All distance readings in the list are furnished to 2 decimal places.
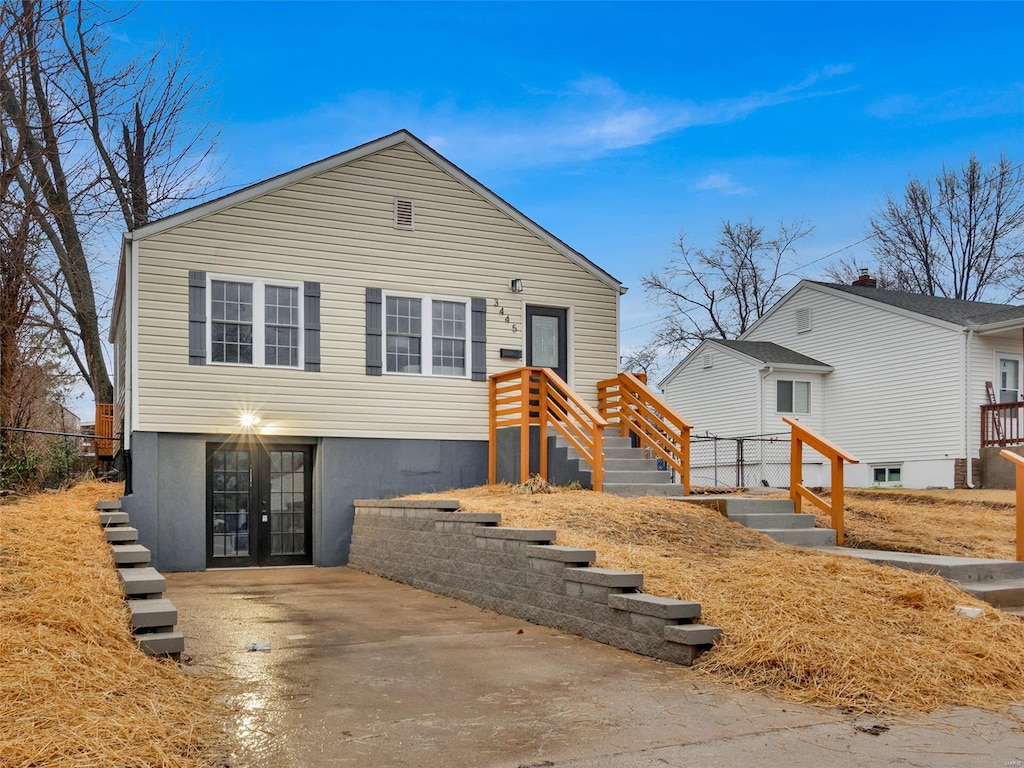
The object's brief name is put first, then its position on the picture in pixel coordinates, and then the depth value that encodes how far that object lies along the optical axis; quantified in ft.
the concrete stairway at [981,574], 24.03
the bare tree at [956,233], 107.04
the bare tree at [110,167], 57.77
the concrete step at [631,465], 39.09
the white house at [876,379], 70.85
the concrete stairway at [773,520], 31.45
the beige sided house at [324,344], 40.65
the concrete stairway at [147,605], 18.57
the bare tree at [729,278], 116.47
